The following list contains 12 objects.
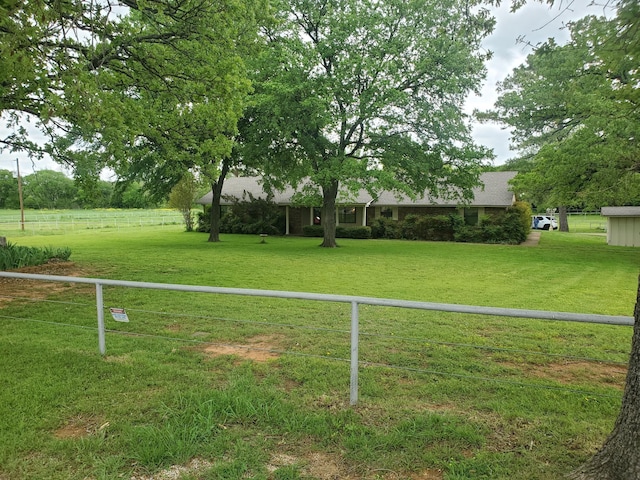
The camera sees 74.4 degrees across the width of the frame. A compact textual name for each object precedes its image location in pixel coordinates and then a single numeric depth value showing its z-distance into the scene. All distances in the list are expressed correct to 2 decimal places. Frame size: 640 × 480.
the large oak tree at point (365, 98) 19.11
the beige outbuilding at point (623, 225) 22.98
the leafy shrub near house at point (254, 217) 32.88
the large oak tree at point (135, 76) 6.81
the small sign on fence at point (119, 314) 4.46
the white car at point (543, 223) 42.53
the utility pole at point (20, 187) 35.88
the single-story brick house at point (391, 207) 28.64
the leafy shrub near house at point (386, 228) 28.86
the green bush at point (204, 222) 35.75
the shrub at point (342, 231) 29.41
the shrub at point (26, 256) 11.75
